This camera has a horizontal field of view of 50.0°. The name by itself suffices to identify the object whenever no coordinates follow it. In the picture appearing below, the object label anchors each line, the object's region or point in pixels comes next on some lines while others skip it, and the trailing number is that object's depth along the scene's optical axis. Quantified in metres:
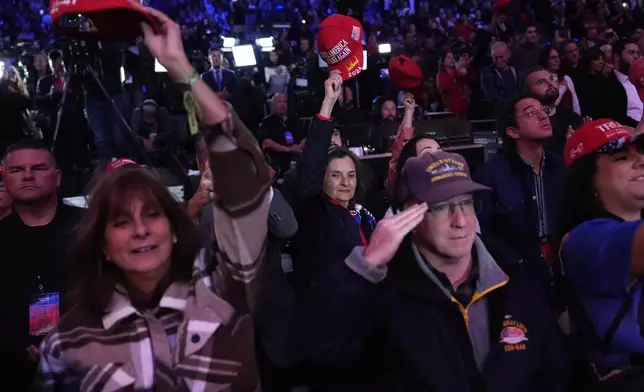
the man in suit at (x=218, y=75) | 10.45
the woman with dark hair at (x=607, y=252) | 1.90
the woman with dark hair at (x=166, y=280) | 1.77
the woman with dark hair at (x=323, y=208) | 3.28
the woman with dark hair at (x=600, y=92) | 6.16
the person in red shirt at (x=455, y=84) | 8.97
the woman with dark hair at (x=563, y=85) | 6.33
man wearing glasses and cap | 1.94
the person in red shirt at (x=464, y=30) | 13.58
